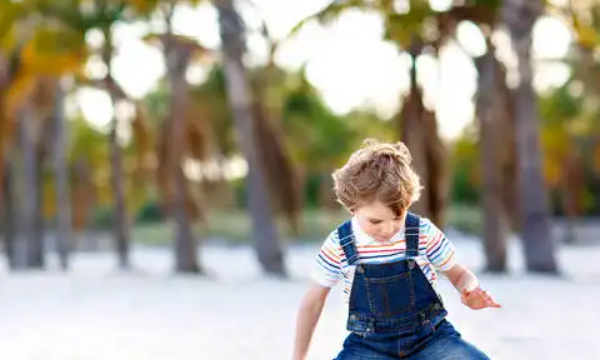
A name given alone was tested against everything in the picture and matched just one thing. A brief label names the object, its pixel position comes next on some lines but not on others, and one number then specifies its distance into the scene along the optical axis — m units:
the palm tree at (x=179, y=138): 30.73
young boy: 5.75
